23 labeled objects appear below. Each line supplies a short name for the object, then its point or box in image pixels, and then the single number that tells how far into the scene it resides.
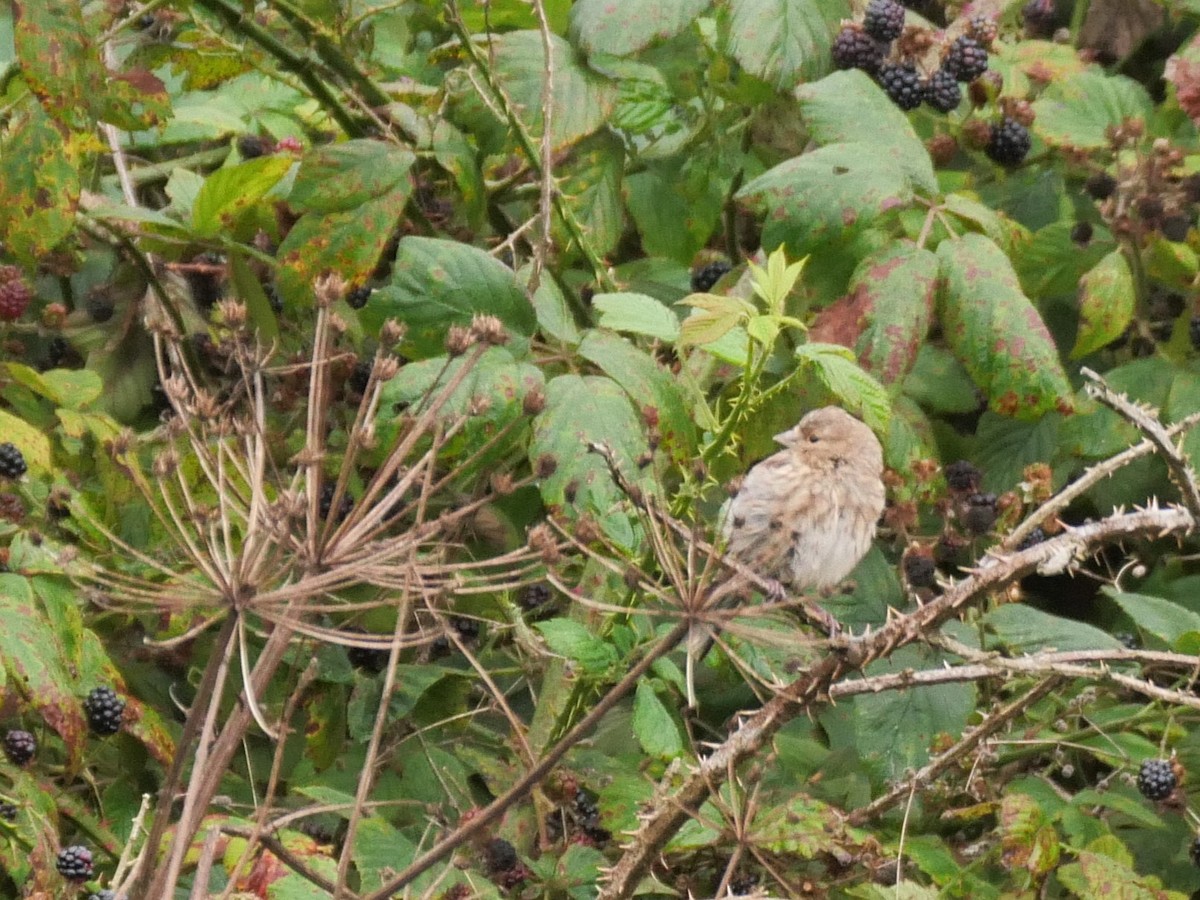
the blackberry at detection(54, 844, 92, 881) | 7.15
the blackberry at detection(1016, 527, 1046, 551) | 8.01
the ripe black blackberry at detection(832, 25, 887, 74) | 8.60
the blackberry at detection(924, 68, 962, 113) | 8.80
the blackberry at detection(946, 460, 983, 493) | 8.77
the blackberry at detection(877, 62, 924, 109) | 8.78
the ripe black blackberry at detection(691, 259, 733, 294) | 9.63
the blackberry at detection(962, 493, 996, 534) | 8.20
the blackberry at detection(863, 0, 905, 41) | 8.49
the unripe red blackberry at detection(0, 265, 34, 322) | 8.84
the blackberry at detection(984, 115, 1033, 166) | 9.37
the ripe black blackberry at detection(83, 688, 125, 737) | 7.61
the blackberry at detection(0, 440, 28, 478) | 7.63
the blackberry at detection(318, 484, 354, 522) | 8.23
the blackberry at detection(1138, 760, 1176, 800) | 7.31
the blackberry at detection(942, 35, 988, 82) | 8.72
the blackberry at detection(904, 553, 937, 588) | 7.56
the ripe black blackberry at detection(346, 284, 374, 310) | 9.57
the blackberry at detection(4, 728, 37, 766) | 7.54
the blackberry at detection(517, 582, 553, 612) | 8.63
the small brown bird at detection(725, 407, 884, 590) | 8.20
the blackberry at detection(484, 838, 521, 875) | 7.53
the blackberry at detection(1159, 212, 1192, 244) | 8.89
